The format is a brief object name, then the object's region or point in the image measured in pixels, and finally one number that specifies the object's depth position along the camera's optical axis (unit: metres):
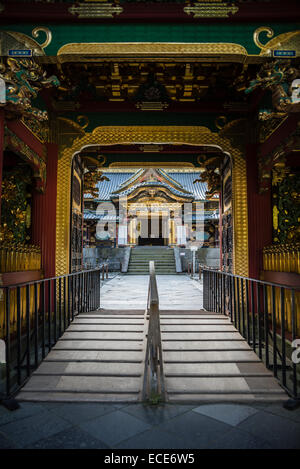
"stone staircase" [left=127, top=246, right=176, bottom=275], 18.70
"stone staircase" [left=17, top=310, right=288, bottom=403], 3.07
